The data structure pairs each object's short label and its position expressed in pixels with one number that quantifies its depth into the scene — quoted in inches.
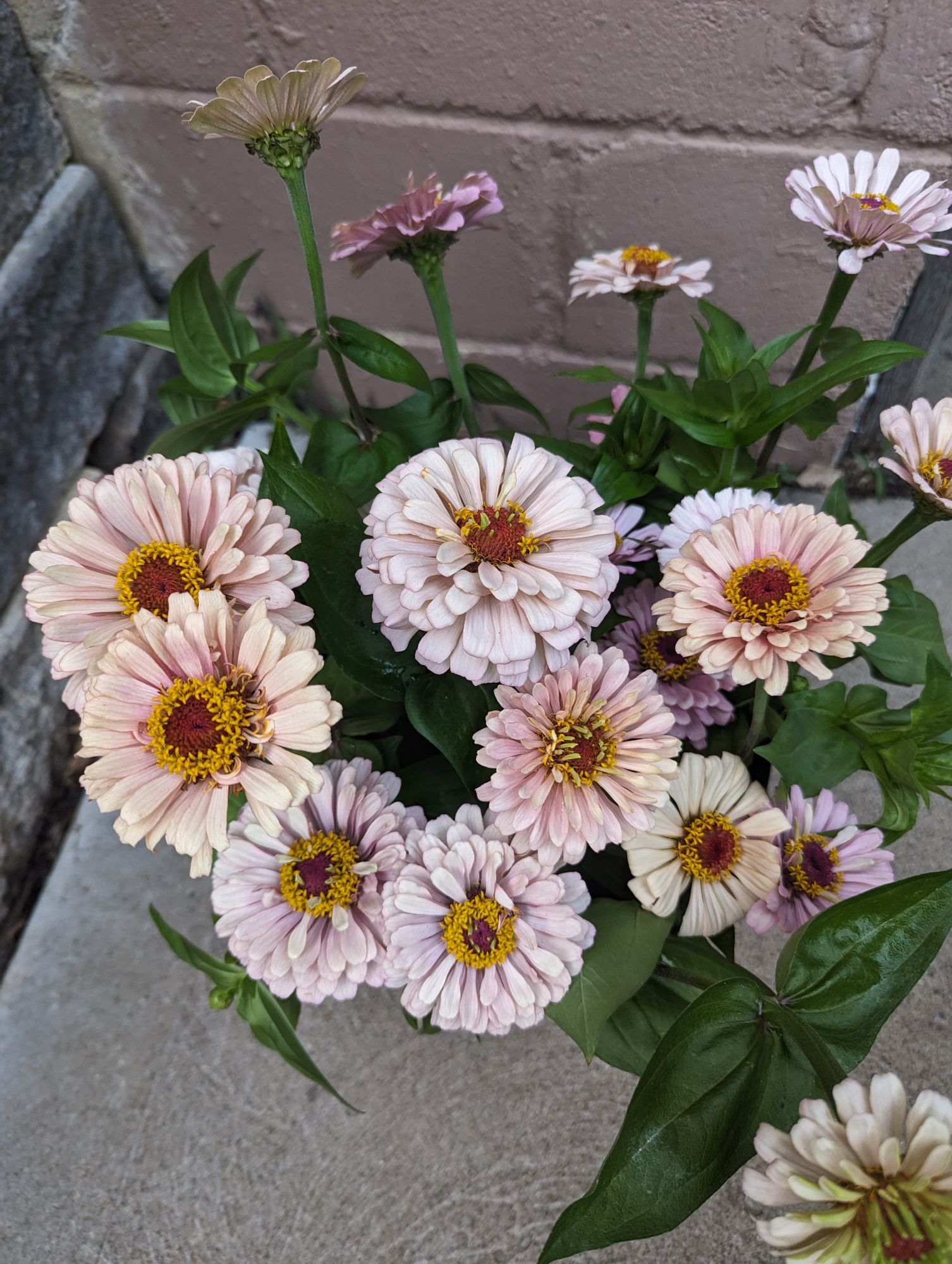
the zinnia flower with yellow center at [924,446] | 19.6
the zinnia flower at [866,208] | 20.6
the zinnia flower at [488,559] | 16.1
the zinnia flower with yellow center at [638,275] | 24.6
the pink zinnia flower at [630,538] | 23.6
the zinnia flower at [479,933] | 18.7
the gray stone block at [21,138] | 33.7
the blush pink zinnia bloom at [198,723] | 15.0
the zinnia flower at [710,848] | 20.6
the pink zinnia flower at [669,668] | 22.9
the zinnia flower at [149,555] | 16.8
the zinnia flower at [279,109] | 16.9
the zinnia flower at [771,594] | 16.5
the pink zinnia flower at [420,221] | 21.9
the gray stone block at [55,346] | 35.9
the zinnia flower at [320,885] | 20.0
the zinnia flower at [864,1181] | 12.4
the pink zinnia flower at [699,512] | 21.2
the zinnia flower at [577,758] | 16.9
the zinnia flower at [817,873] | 21.1
